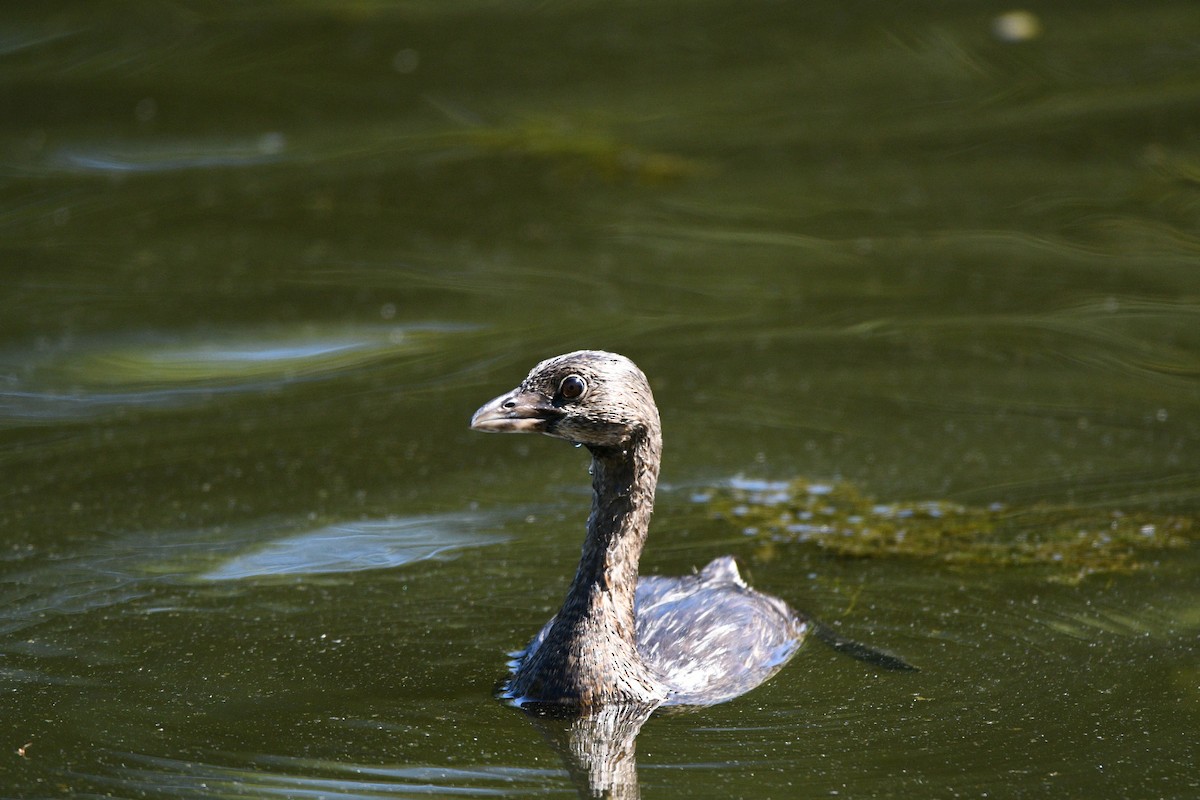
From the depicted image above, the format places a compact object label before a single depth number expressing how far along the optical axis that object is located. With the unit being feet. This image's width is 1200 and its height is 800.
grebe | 34.96
